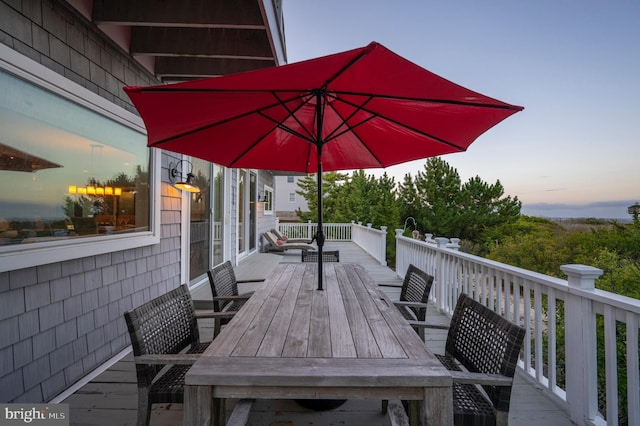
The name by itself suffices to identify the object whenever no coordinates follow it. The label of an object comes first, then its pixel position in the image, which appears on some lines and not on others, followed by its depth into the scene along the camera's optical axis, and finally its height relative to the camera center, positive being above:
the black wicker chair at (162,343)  1.47 -0.65
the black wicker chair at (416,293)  2.25 -0.60
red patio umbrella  1.58 +0.71
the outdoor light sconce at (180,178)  3.90 +0.54
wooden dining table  1.11 -0.55
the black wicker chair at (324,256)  4.01 -0.51
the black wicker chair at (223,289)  2.46 -0.59
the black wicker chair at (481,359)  1.32 -0.67
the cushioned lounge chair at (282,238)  10.33 -0.67
